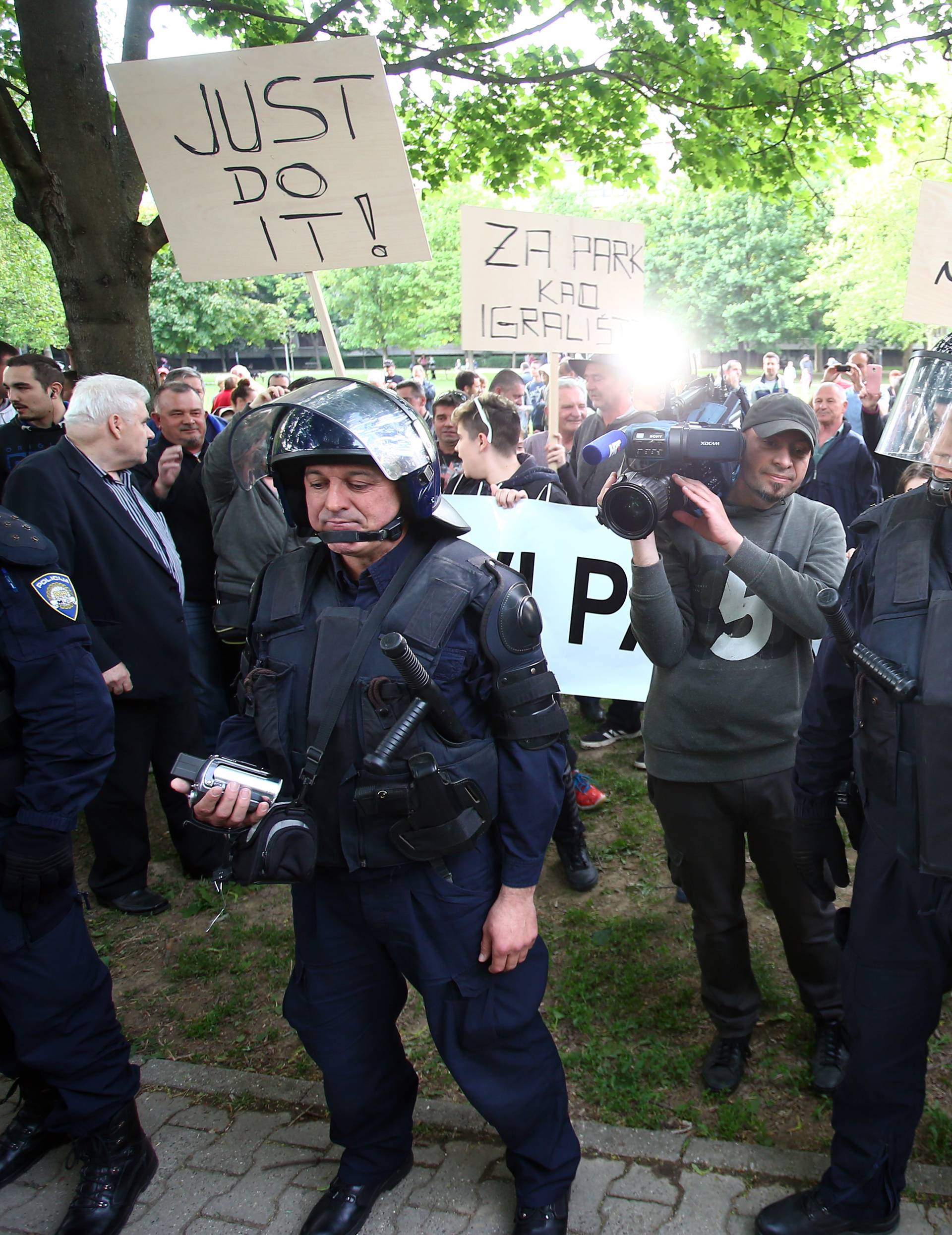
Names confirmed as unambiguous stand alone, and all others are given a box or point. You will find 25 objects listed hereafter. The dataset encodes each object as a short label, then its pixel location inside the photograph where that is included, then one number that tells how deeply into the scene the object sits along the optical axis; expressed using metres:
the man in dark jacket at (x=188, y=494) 4.93
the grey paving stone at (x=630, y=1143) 2.58
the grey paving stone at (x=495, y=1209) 2.38
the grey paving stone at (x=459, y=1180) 2.46
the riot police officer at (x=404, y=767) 2.04
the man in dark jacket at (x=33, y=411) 5.56
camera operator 2.60
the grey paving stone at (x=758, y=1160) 2.48
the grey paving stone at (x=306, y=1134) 2.71
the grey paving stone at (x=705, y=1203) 2.33
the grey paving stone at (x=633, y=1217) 2.34
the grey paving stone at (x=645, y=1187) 2.43
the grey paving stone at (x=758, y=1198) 2.37
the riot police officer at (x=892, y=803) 1.85
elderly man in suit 3.76
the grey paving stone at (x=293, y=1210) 2.42
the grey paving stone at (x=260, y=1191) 2.46
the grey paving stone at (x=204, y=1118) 2.80
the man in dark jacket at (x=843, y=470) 6.23
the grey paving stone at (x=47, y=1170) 2.64
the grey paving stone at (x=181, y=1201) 2.45
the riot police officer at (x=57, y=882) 2.35
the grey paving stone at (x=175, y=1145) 2.65
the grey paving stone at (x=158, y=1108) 2.84
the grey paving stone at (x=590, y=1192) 2.38
